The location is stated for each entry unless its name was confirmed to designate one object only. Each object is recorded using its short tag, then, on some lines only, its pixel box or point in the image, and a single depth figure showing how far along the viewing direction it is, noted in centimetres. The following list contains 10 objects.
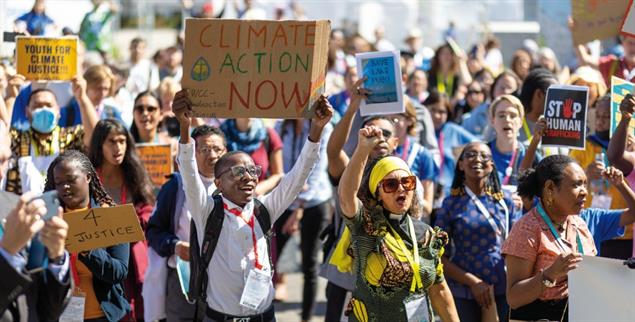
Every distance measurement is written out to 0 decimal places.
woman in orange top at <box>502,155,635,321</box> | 1159
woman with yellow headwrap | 1122
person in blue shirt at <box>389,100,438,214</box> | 1612
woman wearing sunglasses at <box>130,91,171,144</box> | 1731
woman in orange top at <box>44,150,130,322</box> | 1188
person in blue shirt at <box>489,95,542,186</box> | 1563
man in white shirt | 1190
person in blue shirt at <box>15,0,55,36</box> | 2234
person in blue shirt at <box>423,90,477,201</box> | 1977
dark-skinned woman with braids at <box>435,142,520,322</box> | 1348
